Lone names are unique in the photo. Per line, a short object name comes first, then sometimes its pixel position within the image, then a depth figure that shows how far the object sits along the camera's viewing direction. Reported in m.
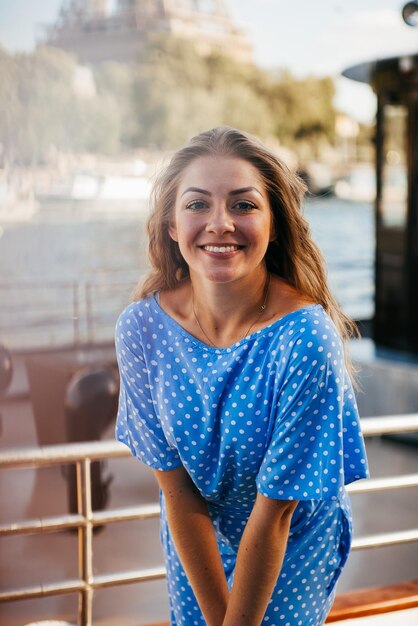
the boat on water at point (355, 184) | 39.42
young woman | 0.94
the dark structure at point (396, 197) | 4.34
